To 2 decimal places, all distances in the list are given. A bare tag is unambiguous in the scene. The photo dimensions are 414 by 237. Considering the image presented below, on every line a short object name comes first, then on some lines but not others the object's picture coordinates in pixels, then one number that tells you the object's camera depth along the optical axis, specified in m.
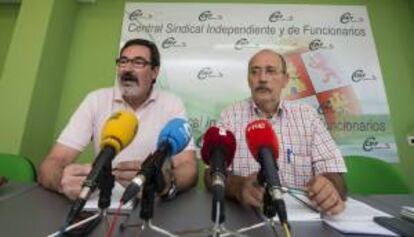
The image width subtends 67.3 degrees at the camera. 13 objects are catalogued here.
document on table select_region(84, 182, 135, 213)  0.83
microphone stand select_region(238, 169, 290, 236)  0.58
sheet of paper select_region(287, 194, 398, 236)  0.73
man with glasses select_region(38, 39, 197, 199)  1.22
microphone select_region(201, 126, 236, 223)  0.54
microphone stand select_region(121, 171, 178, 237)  0.59
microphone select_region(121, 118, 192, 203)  0.52
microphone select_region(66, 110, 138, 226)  0.52
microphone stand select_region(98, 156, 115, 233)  0.62
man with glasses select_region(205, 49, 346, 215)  1.39
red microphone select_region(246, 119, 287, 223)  0.52
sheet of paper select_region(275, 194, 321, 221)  0.83
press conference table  0.72
